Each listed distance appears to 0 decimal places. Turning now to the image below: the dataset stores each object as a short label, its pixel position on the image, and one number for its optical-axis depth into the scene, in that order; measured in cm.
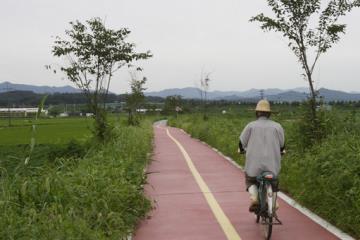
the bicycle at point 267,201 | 689
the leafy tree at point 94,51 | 1995
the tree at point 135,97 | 4406
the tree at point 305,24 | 1298
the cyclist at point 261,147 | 721
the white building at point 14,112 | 10394
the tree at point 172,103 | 8916
